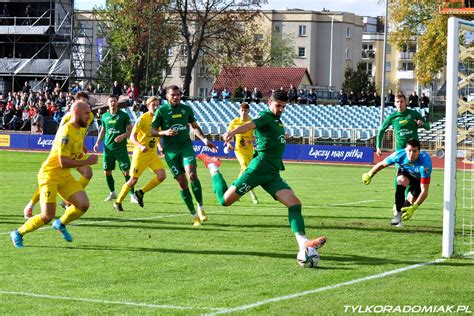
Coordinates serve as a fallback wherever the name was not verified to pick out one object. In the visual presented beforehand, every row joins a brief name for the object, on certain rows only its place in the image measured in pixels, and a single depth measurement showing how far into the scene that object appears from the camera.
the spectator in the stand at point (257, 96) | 59.73
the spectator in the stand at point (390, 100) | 58.08
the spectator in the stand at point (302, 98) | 61.08
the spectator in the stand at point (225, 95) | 61.02
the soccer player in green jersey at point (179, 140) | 16.09
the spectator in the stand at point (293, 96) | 61.06
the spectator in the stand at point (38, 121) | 51.97
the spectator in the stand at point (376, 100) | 60.81
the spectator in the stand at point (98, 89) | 59.41
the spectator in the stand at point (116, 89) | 50.46
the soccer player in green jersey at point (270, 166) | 11.89
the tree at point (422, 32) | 62.38
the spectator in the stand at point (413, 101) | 54.69
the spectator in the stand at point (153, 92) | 55.97
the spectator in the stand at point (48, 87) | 60.40
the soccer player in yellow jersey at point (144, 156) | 18.19
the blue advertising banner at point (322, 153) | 45.25
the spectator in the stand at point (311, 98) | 60.66
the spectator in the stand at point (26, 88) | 59.89
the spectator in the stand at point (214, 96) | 60.96
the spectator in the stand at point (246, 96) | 59.97
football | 11.40
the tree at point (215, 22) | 72.56
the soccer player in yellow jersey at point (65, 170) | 12.26
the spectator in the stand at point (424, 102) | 56.15
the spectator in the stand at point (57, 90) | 55.57
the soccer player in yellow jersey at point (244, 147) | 22.06
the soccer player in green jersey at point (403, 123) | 17.77
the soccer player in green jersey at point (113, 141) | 20.05
